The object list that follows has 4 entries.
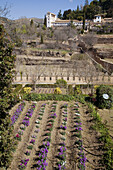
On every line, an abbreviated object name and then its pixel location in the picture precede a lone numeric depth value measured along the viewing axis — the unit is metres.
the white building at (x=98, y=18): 62.78
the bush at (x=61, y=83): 16.66
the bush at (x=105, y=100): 11.23
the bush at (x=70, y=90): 14.11
